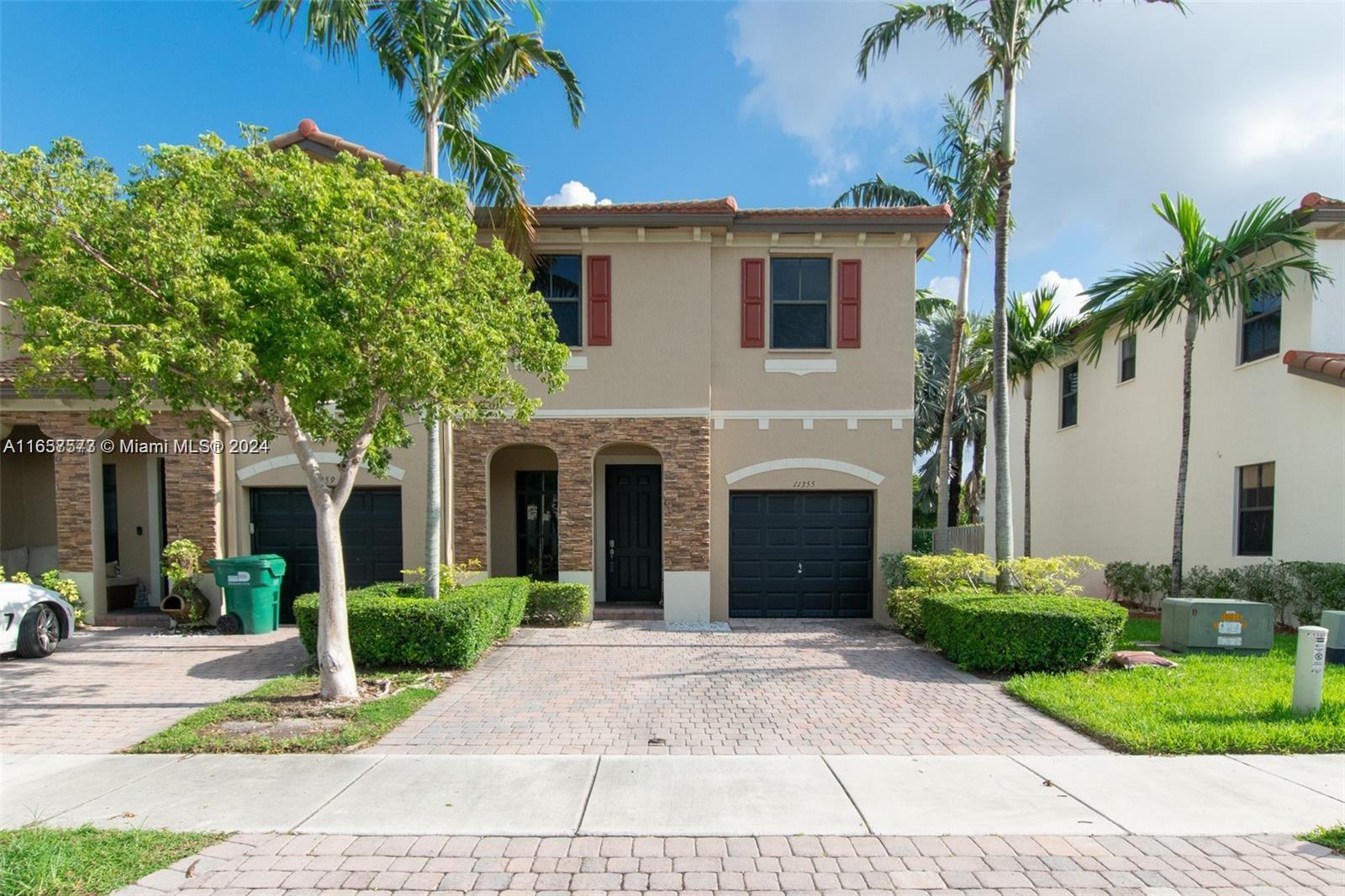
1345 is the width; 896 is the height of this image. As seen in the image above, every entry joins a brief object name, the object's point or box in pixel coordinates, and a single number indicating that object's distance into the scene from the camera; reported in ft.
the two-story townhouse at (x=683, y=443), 37.81
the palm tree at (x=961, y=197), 46.09
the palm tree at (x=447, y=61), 29.37
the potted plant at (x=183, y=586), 35.42
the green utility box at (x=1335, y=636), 27.94
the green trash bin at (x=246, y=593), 34.81
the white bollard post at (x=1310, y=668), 20.74
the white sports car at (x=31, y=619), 29.14
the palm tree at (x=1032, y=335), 51.44
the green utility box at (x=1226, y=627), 29.50
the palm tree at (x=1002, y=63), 31.07
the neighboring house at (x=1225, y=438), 35.04
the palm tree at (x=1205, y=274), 34.99
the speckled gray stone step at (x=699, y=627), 36.58
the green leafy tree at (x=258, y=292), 19.69
